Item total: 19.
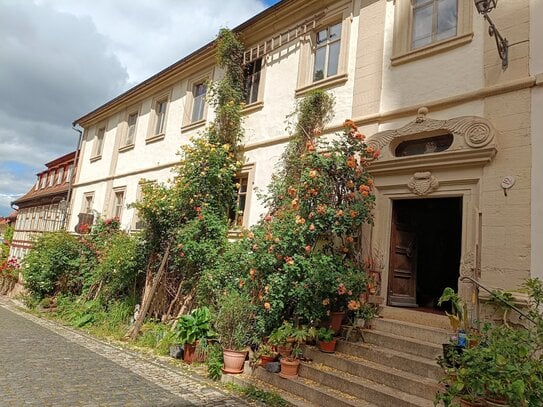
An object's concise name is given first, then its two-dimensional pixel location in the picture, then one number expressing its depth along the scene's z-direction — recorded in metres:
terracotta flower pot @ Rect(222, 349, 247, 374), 6.08
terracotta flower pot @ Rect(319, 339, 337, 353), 5.82
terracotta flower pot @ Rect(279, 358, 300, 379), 5.60
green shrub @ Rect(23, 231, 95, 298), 12.60
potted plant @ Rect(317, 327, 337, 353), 5.81
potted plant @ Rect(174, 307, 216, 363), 7.02
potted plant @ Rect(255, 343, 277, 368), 5.91
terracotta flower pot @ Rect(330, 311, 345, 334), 6.10
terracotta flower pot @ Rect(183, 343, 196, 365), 7.04
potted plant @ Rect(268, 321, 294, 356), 5.80
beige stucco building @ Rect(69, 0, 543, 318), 5.33
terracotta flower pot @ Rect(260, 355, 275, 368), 5.90
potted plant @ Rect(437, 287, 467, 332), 4.79
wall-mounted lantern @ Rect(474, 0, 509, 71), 5.38
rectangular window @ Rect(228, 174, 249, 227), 9.94
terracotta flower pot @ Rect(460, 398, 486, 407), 3.68
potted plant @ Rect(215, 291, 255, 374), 6.16
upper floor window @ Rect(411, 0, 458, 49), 6.59
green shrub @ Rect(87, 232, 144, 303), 10.34
